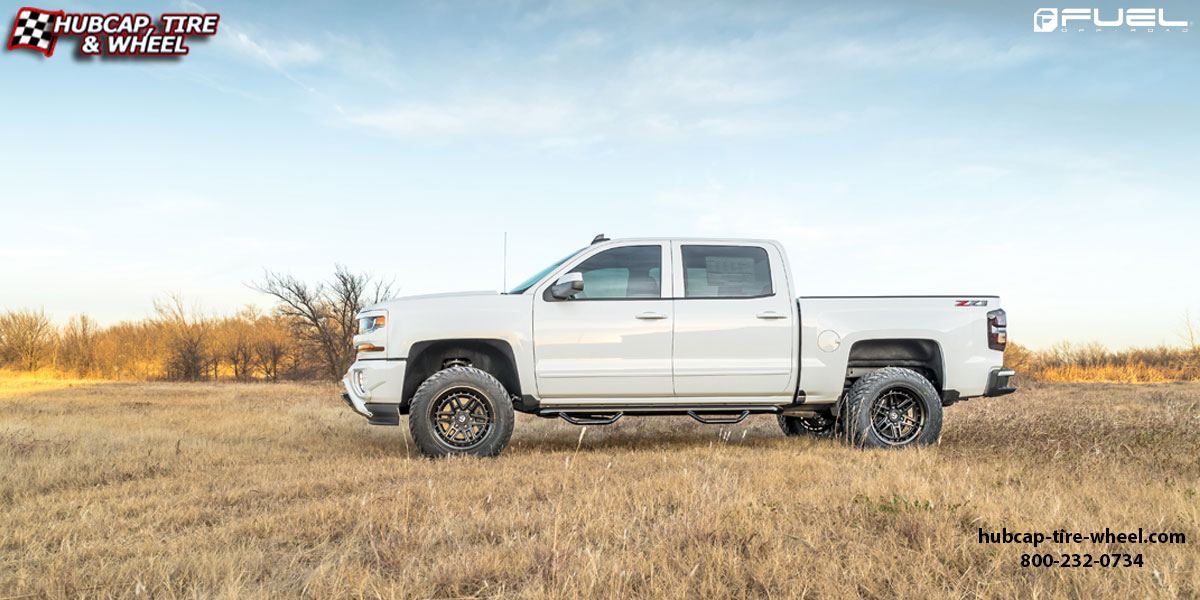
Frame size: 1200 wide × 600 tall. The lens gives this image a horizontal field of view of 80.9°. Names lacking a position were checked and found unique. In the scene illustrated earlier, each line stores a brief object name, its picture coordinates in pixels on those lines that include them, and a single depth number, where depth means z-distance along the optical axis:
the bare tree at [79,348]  41.22
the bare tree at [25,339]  39.09
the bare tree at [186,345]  39.62
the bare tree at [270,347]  41.34
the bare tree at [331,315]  33.28
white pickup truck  6.74
